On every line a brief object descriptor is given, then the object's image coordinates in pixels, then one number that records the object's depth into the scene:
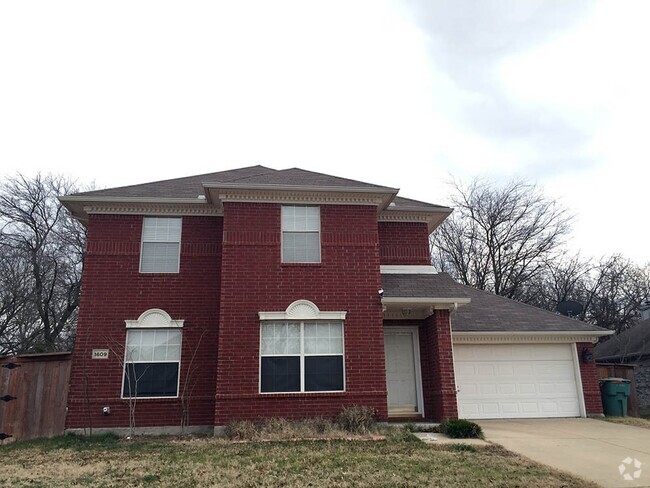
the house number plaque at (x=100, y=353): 11.54
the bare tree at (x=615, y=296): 31.67
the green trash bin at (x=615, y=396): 14.07
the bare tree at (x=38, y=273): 25.56
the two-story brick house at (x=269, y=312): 10.99
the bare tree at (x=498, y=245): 29.00
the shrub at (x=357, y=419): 10.10
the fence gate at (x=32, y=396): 10.74
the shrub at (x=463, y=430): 9.79
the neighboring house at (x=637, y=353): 21.73
